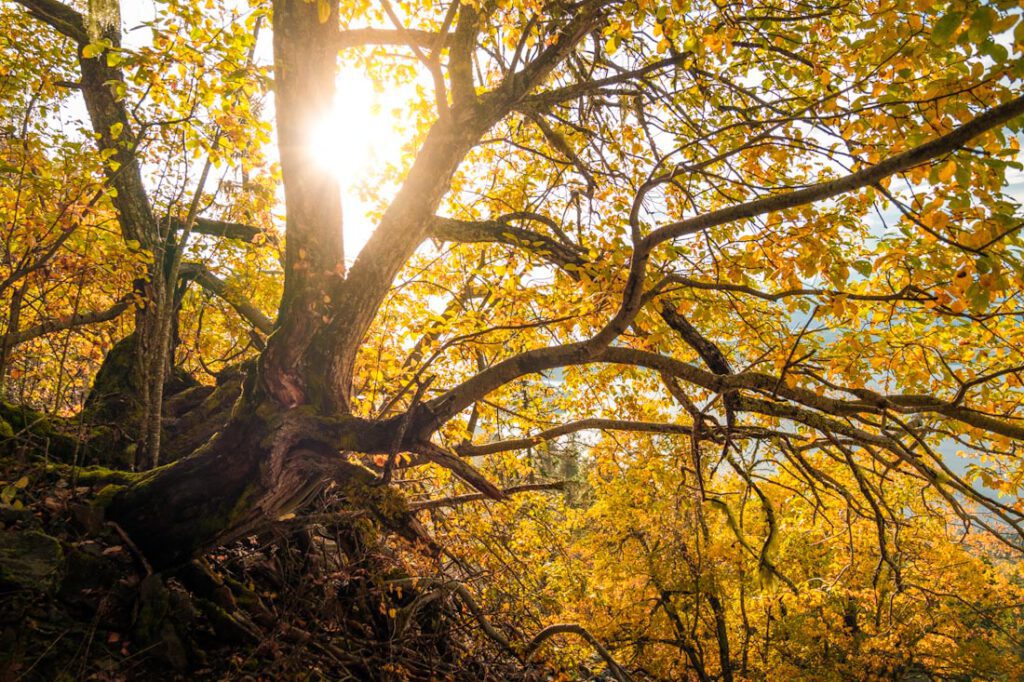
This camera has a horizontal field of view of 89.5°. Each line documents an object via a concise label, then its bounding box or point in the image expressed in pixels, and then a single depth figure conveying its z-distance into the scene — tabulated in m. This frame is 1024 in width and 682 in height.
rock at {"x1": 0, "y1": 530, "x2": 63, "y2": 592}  3.10
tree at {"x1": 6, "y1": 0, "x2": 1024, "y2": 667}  2.65
